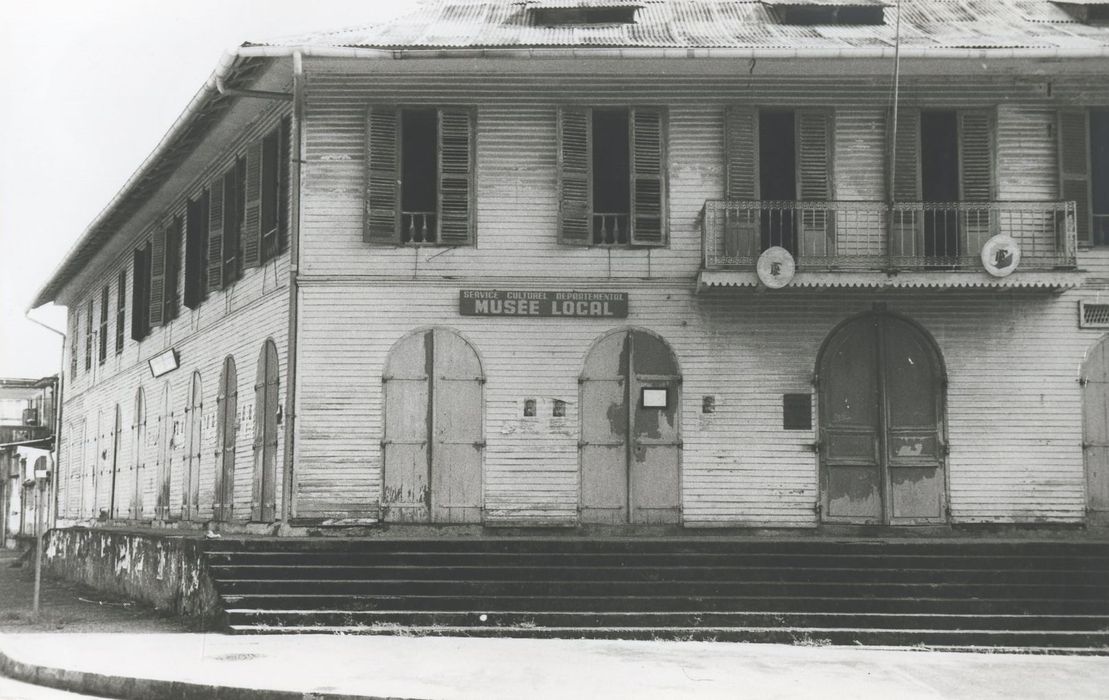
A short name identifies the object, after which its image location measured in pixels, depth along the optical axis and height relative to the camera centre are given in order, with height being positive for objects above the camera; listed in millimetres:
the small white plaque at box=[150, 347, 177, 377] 23808 +2587
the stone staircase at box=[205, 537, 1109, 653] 14062 -848
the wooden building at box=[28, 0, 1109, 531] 17453 +2826
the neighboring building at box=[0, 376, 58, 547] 41906 +1578
